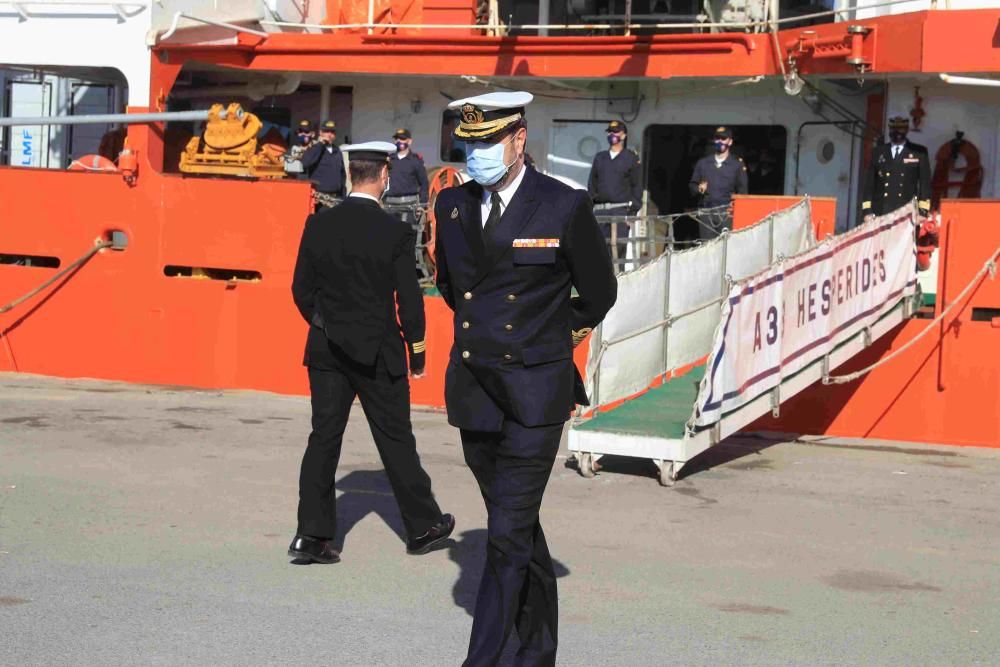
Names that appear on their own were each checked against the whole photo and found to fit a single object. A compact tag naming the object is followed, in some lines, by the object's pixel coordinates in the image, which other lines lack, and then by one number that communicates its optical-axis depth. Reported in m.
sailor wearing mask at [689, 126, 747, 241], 13.65
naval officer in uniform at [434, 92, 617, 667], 4.94
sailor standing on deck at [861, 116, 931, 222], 12.46
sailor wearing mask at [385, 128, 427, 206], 13.83
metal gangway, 8.84
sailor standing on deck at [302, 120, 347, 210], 14.27
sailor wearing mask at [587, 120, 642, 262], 13.57
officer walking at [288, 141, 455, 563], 6.69
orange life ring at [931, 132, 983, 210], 13.42
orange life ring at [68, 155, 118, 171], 13.81
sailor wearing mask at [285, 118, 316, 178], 14.93
